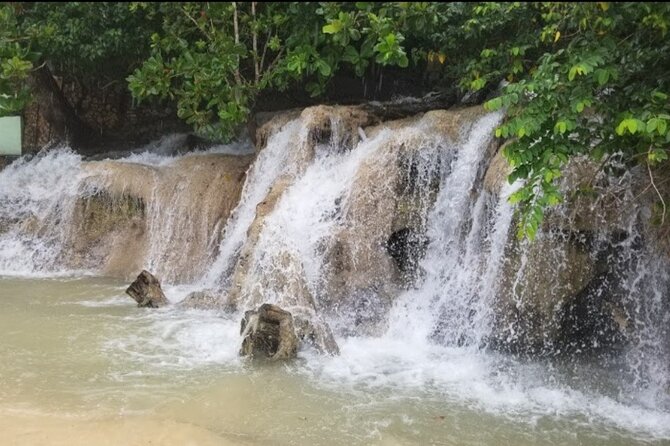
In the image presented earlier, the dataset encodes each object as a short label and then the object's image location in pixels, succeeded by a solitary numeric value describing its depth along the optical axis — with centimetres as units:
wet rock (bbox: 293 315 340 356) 573
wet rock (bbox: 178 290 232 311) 704
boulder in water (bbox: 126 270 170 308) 718
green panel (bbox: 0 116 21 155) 1167
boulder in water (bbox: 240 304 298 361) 552
